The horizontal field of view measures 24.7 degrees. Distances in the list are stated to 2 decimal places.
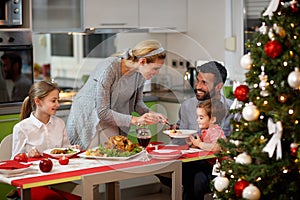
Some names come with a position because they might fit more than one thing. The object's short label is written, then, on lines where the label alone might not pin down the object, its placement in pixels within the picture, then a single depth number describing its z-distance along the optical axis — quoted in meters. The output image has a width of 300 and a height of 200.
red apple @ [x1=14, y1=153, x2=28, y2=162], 4.09
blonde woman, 4.23
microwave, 5.39
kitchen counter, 4.58
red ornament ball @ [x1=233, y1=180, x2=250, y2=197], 3.08
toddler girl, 4.32
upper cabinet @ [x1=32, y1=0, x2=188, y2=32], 5.79
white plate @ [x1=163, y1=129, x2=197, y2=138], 4.33
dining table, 3.70
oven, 5.43
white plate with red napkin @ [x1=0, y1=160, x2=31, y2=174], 3.76
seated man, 4.37
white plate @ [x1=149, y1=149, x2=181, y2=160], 4.18
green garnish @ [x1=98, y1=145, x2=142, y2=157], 4.12
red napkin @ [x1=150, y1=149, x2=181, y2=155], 4.22
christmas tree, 2.94
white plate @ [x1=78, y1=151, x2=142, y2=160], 4.09
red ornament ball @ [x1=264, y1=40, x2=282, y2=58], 2.91
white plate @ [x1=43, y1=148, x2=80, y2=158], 4.18
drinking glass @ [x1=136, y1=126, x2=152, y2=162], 4.11
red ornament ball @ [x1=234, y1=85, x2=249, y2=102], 3.10
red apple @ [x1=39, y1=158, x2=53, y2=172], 3.80
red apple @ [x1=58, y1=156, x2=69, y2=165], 4.00
